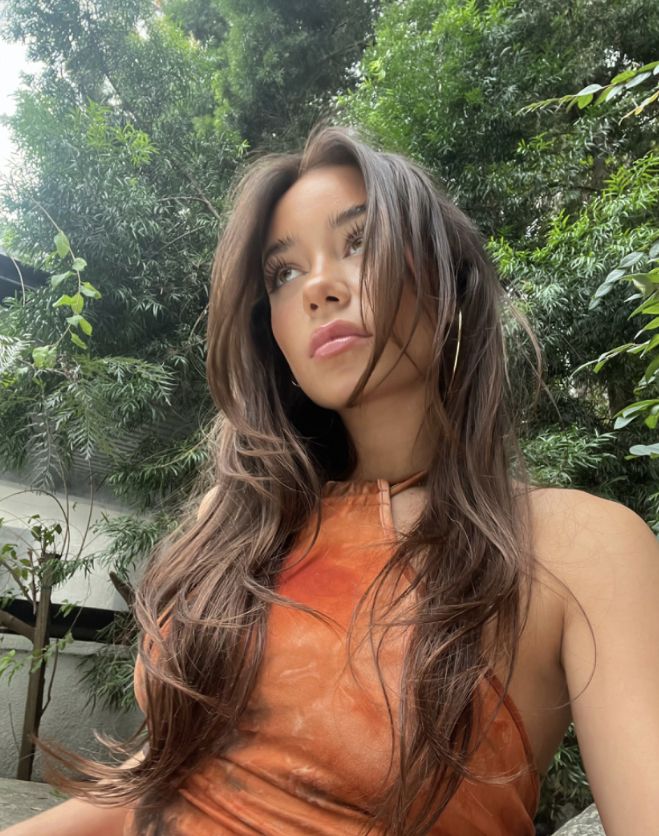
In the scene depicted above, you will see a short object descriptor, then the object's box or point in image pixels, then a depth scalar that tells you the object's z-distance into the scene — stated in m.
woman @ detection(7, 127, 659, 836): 0.73
